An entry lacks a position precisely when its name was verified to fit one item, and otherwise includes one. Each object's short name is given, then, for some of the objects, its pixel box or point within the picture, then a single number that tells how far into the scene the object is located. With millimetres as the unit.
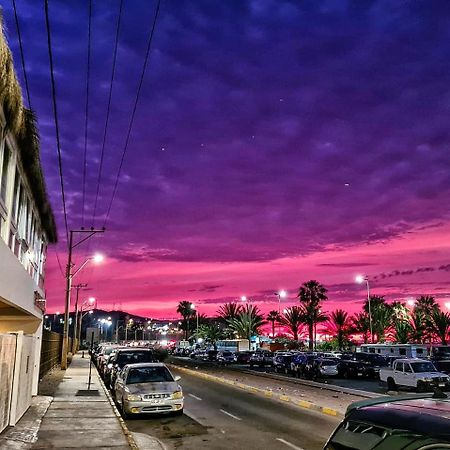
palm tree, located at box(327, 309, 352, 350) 77000
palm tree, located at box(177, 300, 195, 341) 129375
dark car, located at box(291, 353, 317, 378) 36750
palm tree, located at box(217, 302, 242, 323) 90656
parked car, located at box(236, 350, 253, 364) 54781
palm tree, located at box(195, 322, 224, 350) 111256
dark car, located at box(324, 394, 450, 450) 2985
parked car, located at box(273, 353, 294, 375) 40812
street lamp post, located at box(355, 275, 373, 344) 60831
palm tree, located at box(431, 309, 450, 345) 66125
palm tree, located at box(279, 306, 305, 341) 82500
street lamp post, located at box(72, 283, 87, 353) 64525
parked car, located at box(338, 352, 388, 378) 35000
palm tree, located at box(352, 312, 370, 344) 76375
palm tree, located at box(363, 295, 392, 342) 73188
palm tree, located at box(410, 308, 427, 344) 74500
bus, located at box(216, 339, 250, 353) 77250
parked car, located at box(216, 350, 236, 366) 55625
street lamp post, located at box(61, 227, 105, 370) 35128
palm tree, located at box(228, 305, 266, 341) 85312
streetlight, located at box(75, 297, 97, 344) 77781
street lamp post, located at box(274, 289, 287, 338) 77250
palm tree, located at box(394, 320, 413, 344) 73125
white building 10000
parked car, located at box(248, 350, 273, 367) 51322
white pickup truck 24141
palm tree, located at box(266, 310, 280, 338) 117125
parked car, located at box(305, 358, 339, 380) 34469
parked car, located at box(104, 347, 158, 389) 25219
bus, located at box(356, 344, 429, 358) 46250
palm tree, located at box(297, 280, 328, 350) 80062
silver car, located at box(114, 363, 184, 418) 15289
